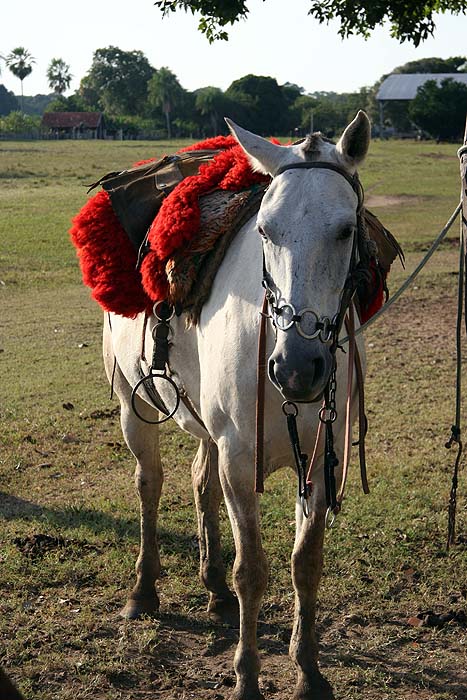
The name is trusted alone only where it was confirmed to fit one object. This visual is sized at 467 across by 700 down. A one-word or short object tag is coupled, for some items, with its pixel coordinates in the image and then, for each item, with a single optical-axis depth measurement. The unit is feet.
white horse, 9.82
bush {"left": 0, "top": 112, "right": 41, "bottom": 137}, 225.35
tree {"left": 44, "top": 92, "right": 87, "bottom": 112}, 310.04
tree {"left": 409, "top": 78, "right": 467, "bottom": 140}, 186.91
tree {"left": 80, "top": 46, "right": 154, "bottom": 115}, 348.18
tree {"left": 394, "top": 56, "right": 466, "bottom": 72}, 307.17
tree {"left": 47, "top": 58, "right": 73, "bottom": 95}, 490.08
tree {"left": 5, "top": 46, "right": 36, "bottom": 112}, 431.02
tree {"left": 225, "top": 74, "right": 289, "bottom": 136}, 217.15
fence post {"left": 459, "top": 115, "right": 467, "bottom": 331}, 12.39
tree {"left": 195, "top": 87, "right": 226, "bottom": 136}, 229.86
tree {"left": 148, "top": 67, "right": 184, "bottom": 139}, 267.59
